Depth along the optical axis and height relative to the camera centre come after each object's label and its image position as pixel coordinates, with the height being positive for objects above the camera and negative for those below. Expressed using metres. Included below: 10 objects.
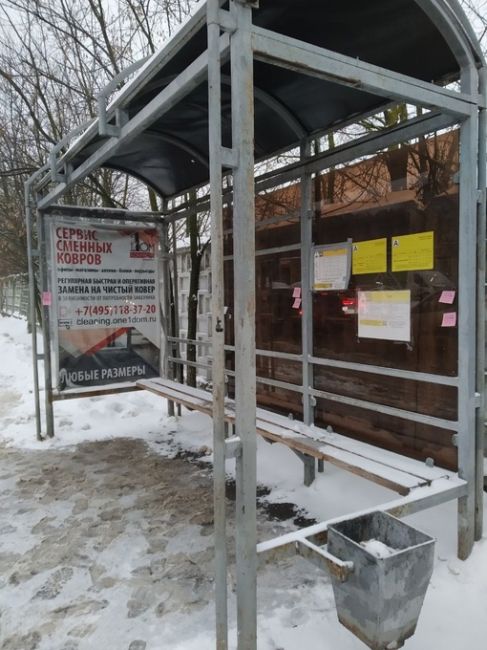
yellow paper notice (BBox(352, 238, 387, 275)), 3.26 +0.27
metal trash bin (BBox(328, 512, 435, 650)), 1.84 -1.13
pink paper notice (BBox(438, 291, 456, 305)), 2.81 -0.02
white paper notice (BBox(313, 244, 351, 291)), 3.51 +0.21
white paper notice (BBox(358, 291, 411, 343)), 3.12 -0.13
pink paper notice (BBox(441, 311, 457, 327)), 2.82 -0.15
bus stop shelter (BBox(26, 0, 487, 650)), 1.95 +1.01
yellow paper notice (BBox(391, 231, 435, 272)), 2.95 +0.27
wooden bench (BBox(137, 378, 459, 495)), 2.71 -1.00
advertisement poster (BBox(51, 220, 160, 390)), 5.45 -0.03
